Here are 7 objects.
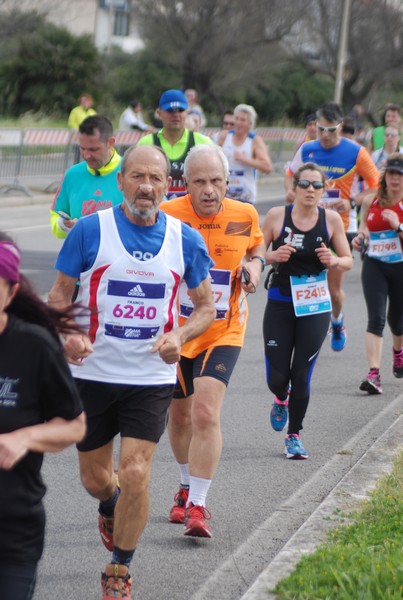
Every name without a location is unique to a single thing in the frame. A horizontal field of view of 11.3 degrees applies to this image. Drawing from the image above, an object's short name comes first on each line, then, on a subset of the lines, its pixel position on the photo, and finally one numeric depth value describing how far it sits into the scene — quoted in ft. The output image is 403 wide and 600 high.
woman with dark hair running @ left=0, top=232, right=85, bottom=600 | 18.70
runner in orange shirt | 31.95
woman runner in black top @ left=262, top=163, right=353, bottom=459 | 40.08
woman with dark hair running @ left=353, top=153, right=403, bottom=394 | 50.94
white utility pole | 227.63
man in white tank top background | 75.00
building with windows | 323.96
